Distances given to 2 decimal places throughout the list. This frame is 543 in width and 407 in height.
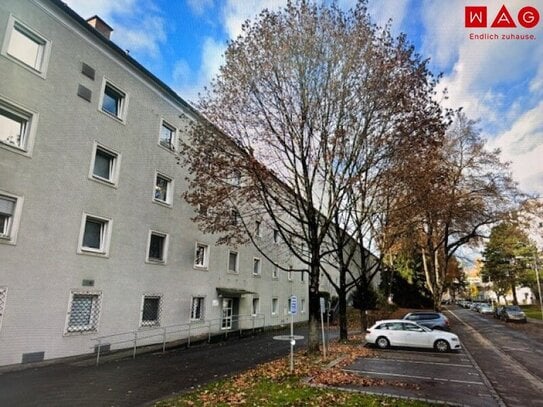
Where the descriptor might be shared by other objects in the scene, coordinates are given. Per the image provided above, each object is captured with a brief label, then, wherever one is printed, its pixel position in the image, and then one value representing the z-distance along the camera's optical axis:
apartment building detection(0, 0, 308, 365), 12.83
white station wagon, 17.39
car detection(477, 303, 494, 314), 56.55
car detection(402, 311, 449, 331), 23.98
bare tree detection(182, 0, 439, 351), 13.00
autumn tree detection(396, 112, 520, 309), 27.02
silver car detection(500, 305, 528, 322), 38.25
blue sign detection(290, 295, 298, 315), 12.09
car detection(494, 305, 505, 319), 44.24
